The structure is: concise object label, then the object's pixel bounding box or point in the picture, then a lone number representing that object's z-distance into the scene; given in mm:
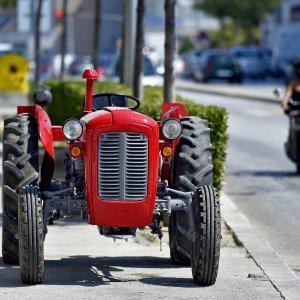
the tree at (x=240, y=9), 95875
